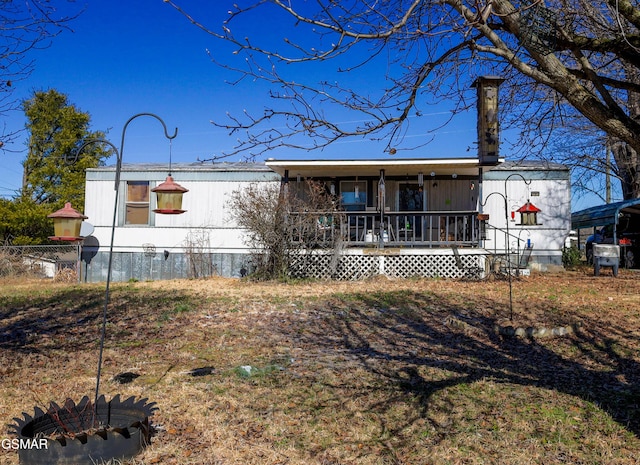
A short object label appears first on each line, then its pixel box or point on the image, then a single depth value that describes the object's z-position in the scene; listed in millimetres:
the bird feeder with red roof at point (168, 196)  7082
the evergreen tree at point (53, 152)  25359
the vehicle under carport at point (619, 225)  19000
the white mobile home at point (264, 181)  17156
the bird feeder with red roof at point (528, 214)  10609
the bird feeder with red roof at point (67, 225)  7523
